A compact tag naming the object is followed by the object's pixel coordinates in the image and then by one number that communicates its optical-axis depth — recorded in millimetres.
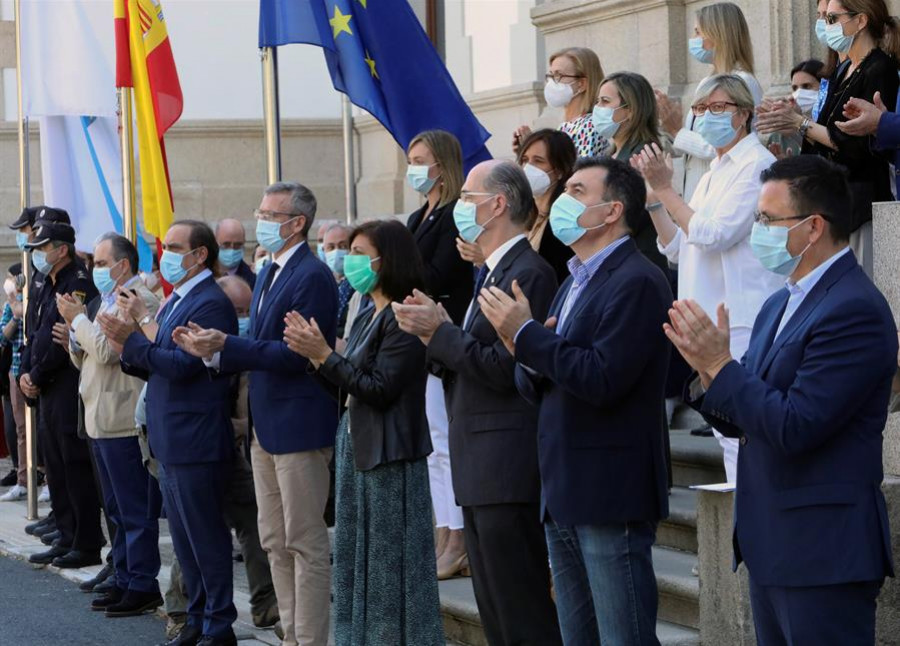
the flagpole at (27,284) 12219
